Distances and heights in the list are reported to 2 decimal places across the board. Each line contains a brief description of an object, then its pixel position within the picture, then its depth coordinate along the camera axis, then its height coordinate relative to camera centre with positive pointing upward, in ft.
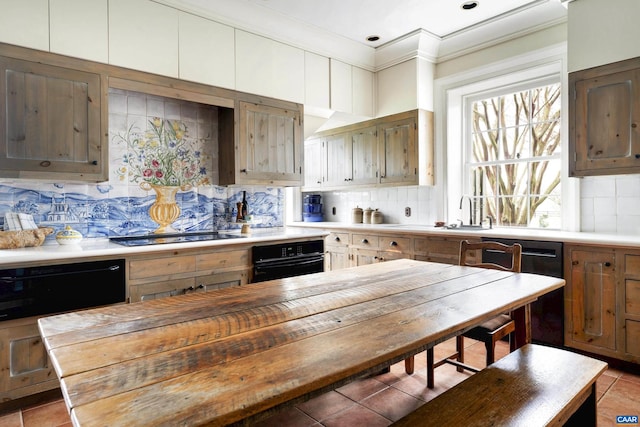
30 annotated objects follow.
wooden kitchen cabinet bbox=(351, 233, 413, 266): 12.67 -1.30
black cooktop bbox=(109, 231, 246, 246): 9.37 -0.66
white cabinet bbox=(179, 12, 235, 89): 10.09 +4.36
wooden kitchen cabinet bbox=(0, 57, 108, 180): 7.84 +1.97
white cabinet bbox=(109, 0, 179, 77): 9.06 +4.32
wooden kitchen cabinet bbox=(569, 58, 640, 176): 8.93 +2.15
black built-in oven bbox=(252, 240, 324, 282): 10.47 -1.37
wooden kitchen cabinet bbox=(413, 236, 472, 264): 11.31 -1.19
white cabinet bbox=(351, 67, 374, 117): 14.19 +4.44
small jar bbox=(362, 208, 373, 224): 16.28 -0.18
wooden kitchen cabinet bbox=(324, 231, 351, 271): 14.67 -1.56
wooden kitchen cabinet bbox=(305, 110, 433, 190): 13.58 +2.27
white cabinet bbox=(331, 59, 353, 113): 13.47 +4.42
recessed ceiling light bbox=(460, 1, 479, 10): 10.79 +5.79
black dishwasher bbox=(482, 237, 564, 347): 9.41 -2.20
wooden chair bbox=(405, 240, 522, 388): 6.77 -2.18
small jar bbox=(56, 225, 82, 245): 8.25 -0.49
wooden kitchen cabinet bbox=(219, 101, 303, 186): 11.27 +1.97
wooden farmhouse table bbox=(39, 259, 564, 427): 2.65 -1.24
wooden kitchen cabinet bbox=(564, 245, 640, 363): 8.38 -2.11
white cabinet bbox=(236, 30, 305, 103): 11.18 +4.39
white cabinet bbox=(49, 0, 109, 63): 8.34 +4.12
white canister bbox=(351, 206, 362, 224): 16.58 -0.18
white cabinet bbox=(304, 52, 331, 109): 12.74 +4.37
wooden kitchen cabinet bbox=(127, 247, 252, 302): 8.57 -1.42
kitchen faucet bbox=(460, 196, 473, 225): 13.13 -0.15
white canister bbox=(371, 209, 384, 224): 15.83 -0.26
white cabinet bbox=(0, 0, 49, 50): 7.77 +3.96
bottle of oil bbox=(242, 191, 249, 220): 12.39 +0.17
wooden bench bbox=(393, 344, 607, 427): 4.06 -2.17
